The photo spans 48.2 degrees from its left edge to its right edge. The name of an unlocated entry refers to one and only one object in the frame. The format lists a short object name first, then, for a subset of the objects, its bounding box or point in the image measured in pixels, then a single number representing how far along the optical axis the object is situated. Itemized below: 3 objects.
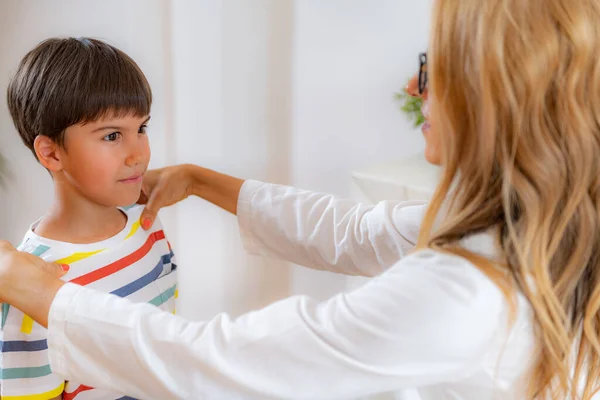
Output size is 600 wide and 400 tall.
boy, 0.92
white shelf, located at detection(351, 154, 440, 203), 1.38
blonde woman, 0.66
